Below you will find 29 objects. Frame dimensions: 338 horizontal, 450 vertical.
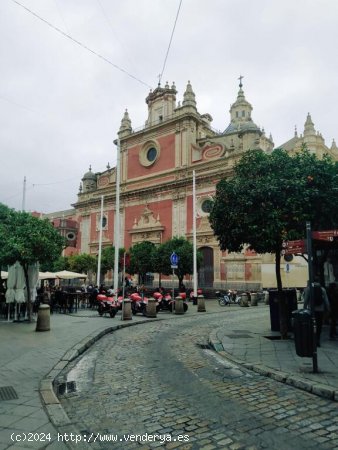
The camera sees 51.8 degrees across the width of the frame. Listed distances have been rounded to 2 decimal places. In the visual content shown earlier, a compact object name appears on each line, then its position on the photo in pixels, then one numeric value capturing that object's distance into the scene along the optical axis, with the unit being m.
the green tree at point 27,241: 12.74
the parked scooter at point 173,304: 18.09
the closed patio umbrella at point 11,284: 13.88
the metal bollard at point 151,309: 15.77
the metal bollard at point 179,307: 17.45
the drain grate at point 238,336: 10.08
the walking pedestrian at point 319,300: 8.62
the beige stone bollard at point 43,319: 11.20
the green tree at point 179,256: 26.16
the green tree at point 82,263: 34.91
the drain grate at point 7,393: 4.81
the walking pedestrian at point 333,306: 9.90
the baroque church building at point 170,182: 31.48
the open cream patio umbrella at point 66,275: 21.77
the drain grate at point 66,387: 5.36
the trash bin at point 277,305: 10.88
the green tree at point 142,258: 29.19
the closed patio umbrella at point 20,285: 13.89
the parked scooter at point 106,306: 15.77
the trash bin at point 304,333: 6.08
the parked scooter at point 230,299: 23.73
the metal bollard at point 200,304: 18.94
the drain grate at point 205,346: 8.94
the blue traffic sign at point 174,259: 17.42
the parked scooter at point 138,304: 17.02
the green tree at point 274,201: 9.60
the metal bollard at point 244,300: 23.20
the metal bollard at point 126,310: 14.45
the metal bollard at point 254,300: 23.64
